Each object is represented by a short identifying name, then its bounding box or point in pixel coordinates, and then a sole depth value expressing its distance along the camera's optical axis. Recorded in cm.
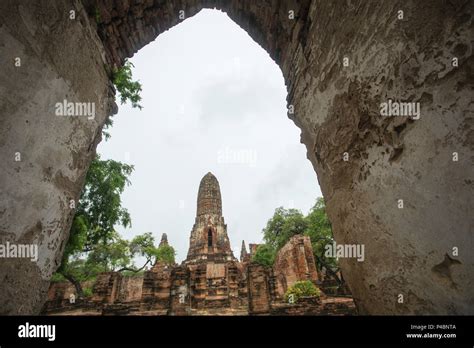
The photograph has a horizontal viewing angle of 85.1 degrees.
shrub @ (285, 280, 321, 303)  1012
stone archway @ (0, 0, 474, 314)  121
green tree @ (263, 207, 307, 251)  2217
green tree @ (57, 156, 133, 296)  859
